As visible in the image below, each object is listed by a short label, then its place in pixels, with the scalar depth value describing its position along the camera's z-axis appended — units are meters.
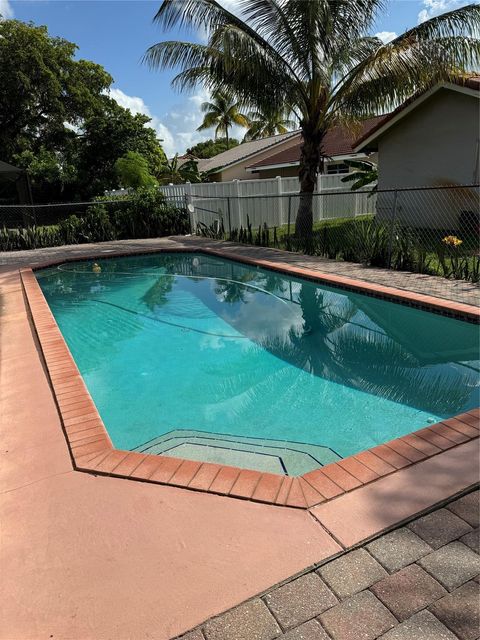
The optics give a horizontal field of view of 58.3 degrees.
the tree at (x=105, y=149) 28.11
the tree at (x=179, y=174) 27.91
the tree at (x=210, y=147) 52.90
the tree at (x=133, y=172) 24.02
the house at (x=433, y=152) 11.80
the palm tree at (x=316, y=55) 9.37
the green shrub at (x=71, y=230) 15.63
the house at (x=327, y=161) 19.95
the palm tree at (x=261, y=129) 37.11
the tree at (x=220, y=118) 36.91
